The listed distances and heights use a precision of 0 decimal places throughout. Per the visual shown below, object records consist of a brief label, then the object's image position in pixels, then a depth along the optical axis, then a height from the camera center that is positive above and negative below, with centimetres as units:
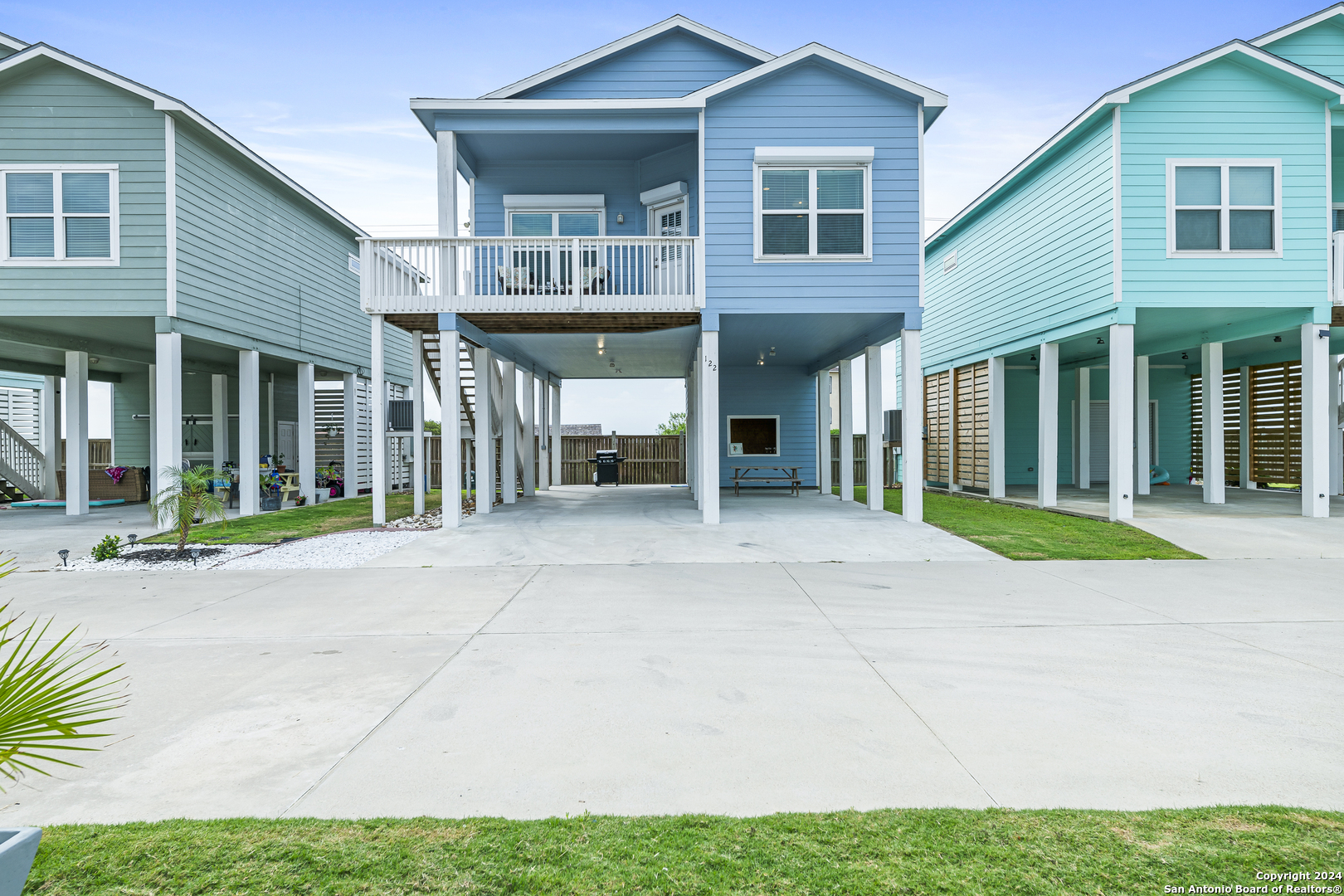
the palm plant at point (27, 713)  172 -68
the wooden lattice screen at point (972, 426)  1638 +41
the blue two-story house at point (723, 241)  1101 +329
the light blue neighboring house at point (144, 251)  1056 +326
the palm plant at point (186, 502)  892 -74
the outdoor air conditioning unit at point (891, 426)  1775 +42
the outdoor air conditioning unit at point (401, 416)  1568 +66
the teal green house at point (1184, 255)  1105 +323
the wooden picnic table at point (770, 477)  1672 -86
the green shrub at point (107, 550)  856 -130
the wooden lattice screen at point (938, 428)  1888 +40
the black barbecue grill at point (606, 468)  2055 -71
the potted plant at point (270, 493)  1409 -98
